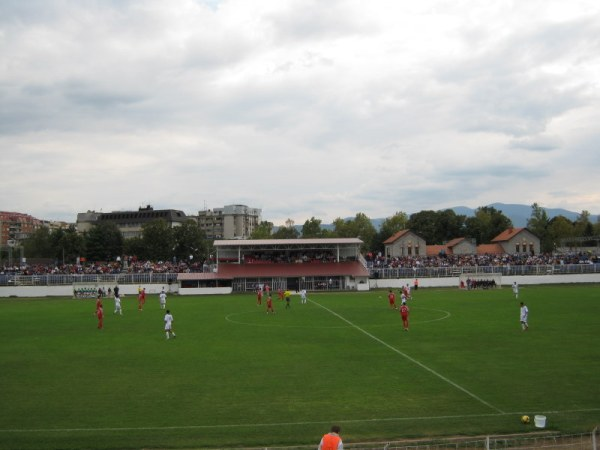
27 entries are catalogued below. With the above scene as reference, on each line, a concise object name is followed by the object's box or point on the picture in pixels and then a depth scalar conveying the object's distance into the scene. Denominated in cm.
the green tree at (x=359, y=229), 13788
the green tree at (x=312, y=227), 14025
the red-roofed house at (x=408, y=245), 12425
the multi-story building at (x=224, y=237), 19440
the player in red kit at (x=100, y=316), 3459
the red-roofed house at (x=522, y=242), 11925
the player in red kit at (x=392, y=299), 4469
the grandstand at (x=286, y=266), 7525
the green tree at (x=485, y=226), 14188
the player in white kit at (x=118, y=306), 4409
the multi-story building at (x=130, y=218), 17950
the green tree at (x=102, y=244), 11612
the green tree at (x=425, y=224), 14138
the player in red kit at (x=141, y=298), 4762
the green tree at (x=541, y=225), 13727
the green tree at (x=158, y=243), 10912
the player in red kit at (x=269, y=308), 4328
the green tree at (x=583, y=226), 13775
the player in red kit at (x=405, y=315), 3180
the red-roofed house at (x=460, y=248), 12431
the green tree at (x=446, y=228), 14350
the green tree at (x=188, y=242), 11362
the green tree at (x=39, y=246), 14000
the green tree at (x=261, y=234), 14318
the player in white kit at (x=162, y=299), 4783
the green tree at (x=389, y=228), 14200
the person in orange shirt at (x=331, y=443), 980
